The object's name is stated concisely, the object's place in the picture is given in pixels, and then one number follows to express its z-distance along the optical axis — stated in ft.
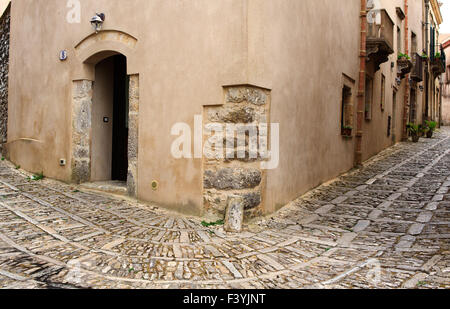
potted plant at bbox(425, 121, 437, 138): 52.75
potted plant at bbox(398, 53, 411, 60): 43.57
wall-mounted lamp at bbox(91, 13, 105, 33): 18.01
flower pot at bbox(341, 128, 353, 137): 26.43
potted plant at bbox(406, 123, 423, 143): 47.03
